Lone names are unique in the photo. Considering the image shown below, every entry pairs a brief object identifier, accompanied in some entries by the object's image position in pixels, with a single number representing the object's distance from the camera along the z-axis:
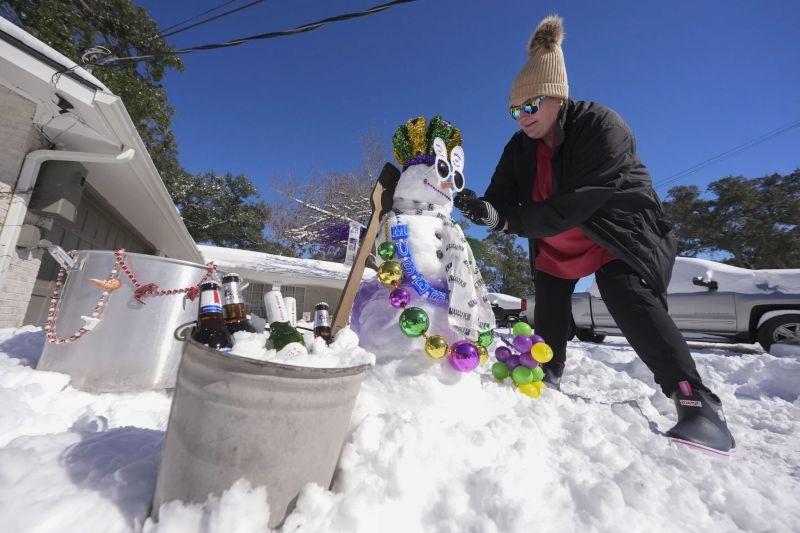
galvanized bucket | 0.87
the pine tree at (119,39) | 7.84
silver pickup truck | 5.05
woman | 1.71
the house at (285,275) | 12.27
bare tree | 14.34
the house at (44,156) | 3.19
